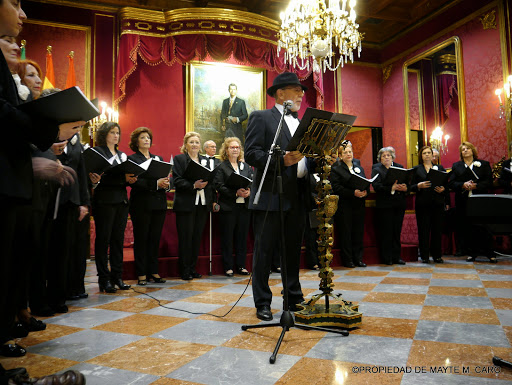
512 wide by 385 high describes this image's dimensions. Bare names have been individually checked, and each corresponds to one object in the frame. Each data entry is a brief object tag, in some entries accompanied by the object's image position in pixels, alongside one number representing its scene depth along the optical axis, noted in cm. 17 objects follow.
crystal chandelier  604
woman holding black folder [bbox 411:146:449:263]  527
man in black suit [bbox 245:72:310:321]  253
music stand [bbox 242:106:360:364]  200
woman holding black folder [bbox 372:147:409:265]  515
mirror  720
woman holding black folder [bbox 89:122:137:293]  342
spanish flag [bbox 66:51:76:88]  680
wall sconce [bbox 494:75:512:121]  574
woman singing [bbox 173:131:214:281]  419
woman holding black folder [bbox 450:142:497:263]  548
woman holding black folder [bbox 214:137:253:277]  449
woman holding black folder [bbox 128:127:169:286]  387
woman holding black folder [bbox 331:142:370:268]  499
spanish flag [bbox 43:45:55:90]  654
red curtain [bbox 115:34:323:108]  703
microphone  199
